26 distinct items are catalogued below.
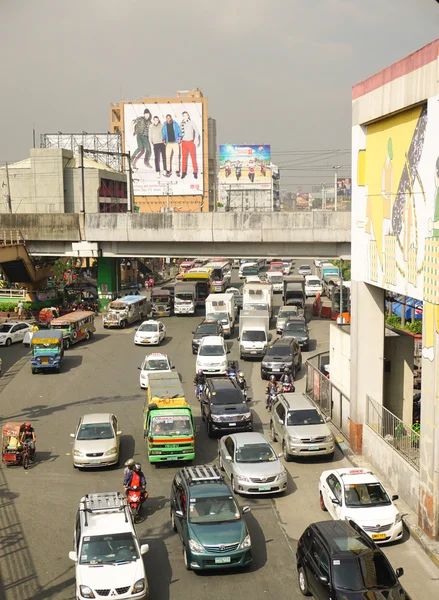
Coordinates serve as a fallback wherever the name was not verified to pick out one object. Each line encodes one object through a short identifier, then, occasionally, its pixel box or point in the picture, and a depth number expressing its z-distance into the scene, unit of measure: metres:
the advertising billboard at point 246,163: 166.25
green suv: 13.87
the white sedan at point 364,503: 15.34
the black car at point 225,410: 23.39
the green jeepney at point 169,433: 20.52
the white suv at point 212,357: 31.97
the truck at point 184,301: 50.53
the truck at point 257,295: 45.84
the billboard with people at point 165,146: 115.94
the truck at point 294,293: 49.22
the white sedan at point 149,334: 39.88
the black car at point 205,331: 37.28
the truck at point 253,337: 36.38
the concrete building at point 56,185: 83.12
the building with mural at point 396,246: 15.11
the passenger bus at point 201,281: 54.62
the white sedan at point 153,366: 29.94
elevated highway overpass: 43.44
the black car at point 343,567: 11.91
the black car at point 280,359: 31.75
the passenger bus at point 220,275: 58.66
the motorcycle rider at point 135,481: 17.14
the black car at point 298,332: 38.03
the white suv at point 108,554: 12.49
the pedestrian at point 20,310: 49.28
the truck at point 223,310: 42.53
